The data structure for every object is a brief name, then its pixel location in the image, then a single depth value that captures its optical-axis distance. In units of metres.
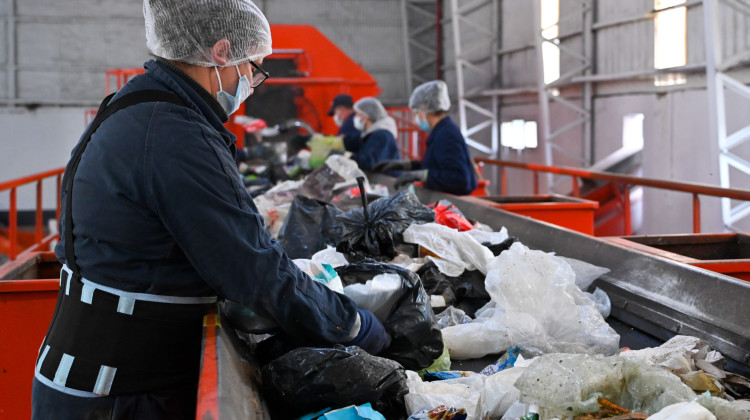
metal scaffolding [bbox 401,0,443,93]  16.92
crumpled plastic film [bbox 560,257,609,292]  2.79
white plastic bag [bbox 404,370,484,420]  1.75
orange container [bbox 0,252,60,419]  2.87
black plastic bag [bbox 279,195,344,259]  3.38
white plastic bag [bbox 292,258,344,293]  2.04
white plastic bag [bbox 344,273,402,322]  2.06
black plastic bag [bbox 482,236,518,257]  3.08
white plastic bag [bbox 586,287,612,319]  2.57
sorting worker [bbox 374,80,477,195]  5.28
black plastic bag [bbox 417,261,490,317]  2.77
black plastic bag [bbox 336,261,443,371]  2.04
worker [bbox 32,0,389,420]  1.54
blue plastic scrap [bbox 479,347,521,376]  2.11
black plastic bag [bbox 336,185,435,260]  2.97
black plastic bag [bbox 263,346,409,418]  1.66
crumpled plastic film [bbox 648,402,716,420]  1.35
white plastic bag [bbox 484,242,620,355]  2.27
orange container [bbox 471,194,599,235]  4.72
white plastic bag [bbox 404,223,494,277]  2.90
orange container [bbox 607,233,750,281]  3.42
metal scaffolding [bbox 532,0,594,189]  10.18
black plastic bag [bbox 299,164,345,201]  4.77
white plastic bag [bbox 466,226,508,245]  3.16
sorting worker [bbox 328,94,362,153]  8.38
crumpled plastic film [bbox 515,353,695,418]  1.52
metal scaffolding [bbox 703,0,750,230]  6.77
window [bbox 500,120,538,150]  12.41
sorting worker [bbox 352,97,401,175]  7.18
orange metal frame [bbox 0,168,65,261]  4.62
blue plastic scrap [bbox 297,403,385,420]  1.60
